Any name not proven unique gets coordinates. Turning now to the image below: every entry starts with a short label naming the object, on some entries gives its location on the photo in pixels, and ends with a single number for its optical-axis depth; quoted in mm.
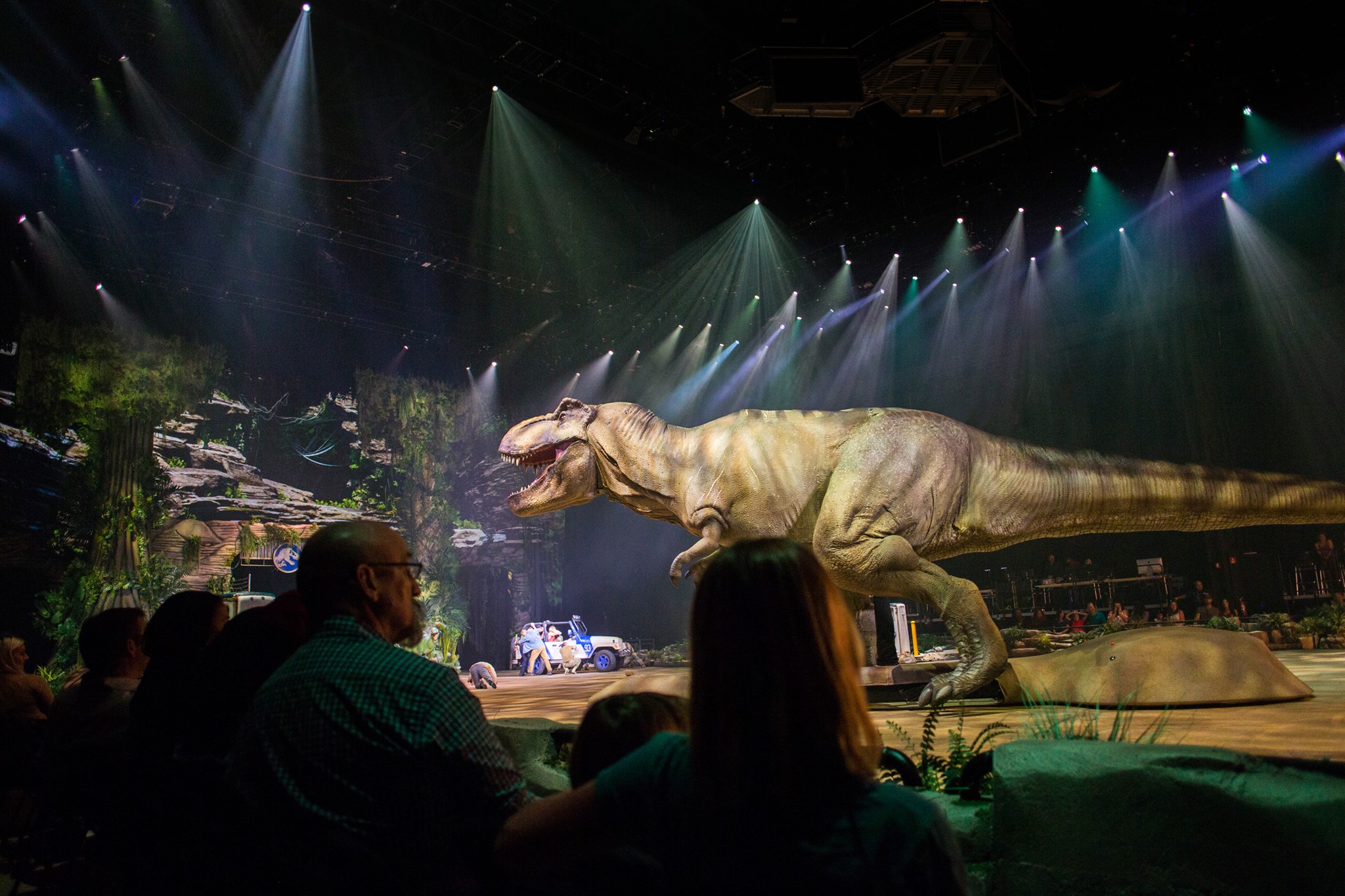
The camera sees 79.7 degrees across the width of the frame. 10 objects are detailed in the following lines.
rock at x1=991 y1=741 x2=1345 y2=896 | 1351
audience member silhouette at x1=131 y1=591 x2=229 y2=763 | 1959
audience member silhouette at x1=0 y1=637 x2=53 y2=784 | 2717
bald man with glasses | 1267
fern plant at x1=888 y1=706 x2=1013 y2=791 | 2293
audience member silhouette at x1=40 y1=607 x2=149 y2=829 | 2207
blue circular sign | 13562
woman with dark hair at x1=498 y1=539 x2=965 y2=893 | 880
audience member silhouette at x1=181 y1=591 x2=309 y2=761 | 1882
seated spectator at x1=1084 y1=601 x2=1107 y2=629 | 10788
